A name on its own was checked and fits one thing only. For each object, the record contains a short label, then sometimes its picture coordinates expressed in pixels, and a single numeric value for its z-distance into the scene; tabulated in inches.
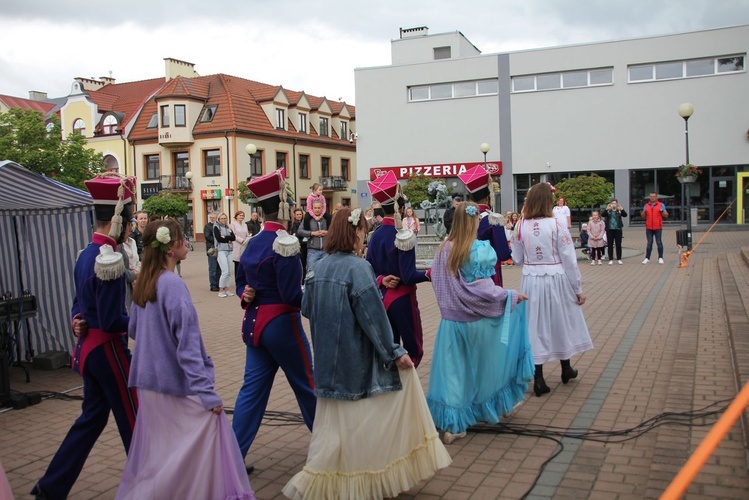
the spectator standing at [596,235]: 749.3
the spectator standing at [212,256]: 636.3
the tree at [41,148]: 1430.9
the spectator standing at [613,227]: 749.9
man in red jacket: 731.4
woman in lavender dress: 143.1
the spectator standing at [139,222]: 472.1
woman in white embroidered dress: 253.4
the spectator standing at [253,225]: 616.2
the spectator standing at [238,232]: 585.6
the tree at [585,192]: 940.6
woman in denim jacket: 154.1
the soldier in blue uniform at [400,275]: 223.0
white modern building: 1380.4
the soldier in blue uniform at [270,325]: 177.0
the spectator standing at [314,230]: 510.3
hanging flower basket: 805.9
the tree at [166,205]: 1483.5
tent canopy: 327.9
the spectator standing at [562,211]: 654.5
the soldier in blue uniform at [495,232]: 245.8
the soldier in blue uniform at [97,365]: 164.9
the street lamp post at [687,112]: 792.0
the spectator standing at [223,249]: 609.3
